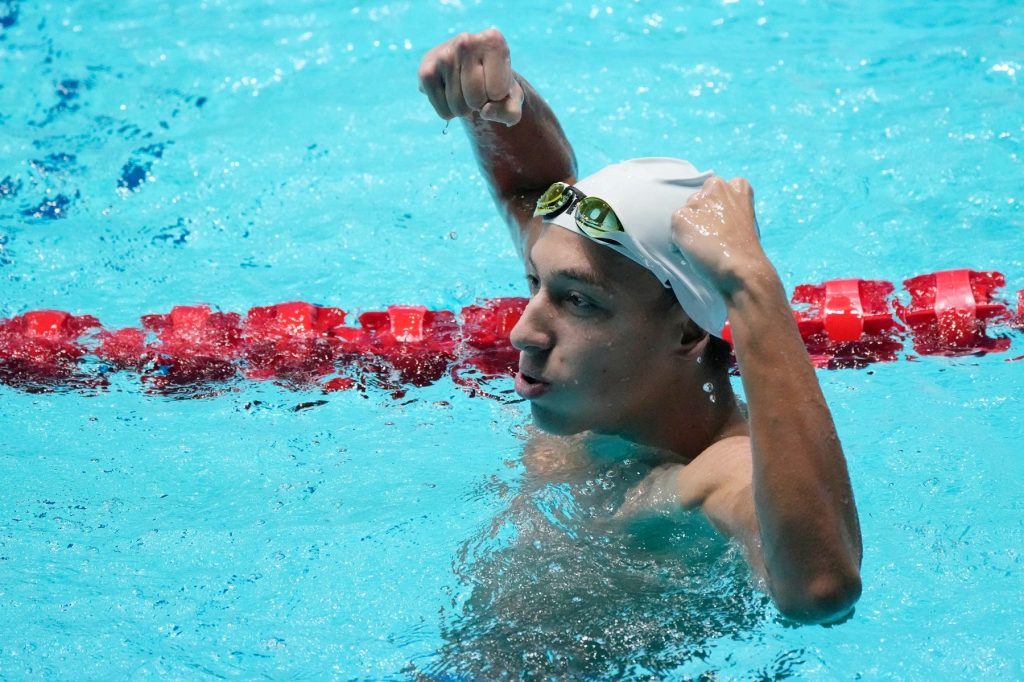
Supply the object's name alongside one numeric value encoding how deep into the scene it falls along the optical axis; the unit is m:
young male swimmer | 4.04
